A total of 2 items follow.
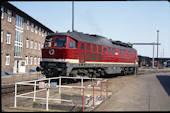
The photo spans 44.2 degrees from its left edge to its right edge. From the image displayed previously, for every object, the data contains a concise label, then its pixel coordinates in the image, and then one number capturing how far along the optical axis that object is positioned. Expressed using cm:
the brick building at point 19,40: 2955
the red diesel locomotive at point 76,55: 1711
